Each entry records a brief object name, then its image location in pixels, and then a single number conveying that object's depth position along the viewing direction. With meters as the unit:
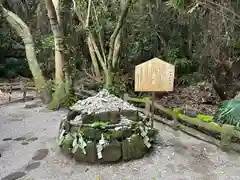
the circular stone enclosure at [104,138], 2.48
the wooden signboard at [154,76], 2.71
